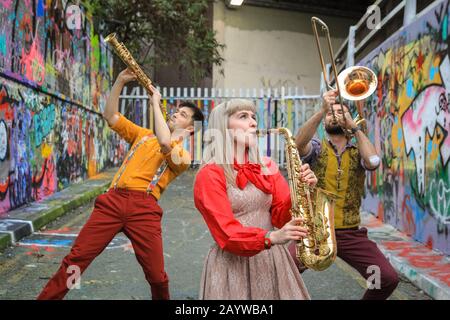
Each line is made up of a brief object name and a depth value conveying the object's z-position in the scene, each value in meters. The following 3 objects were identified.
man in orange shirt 3.39
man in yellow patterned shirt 3.34
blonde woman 2.33
